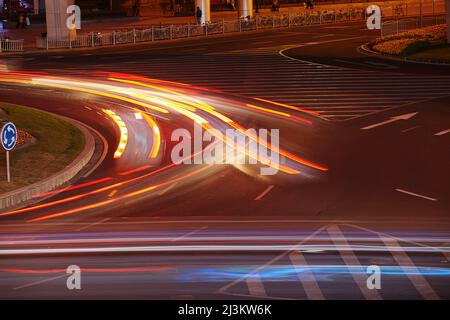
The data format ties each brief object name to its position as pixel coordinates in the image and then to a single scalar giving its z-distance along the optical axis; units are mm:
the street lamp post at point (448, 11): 48750
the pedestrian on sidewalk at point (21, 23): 65875
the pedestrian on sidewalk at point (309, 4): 79688
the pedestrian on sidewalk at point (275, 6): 78938
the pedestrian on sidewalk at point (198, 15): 65781
